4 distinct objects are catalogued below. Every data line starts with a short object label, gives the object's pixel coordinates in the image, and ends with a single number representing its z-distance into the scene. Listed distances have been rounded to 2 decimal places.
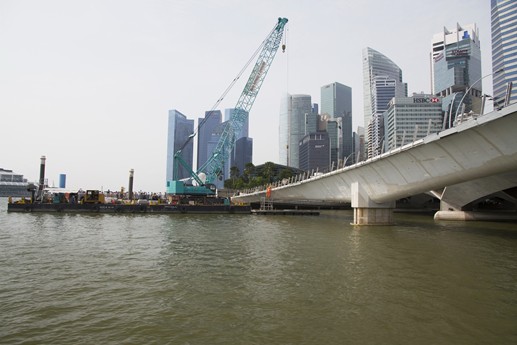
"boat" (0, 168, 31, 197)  172.88
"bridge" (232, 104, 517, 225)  22.41
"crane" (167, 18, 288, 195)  74.69
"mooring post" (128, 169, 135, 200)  76.44
